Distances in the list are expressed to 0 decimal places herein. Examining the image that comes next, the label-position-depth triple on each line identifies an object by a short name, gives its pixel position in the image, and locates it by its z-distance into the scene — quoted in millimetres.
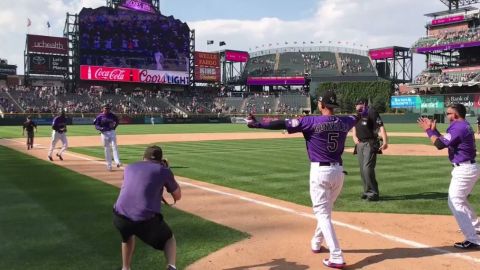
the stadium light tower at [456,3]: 81250
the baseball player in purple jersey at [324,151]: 5465
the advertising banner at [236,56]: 94125
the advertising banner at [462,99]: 64938
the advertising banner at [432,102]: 68438
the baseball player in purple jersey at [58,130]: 16770
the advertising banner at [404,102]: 72000
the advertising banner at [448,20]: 77988
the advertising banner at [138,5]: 72188
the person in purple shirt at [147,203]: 4582
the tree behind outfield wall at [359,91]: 81875
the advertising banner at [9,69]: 88212
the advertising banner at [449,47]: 67194
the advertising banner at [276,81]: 91562
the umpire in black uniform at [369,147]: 9141
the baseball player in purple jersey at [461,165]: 6066
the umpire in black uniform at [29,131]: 21922
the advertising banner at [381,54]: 92362
